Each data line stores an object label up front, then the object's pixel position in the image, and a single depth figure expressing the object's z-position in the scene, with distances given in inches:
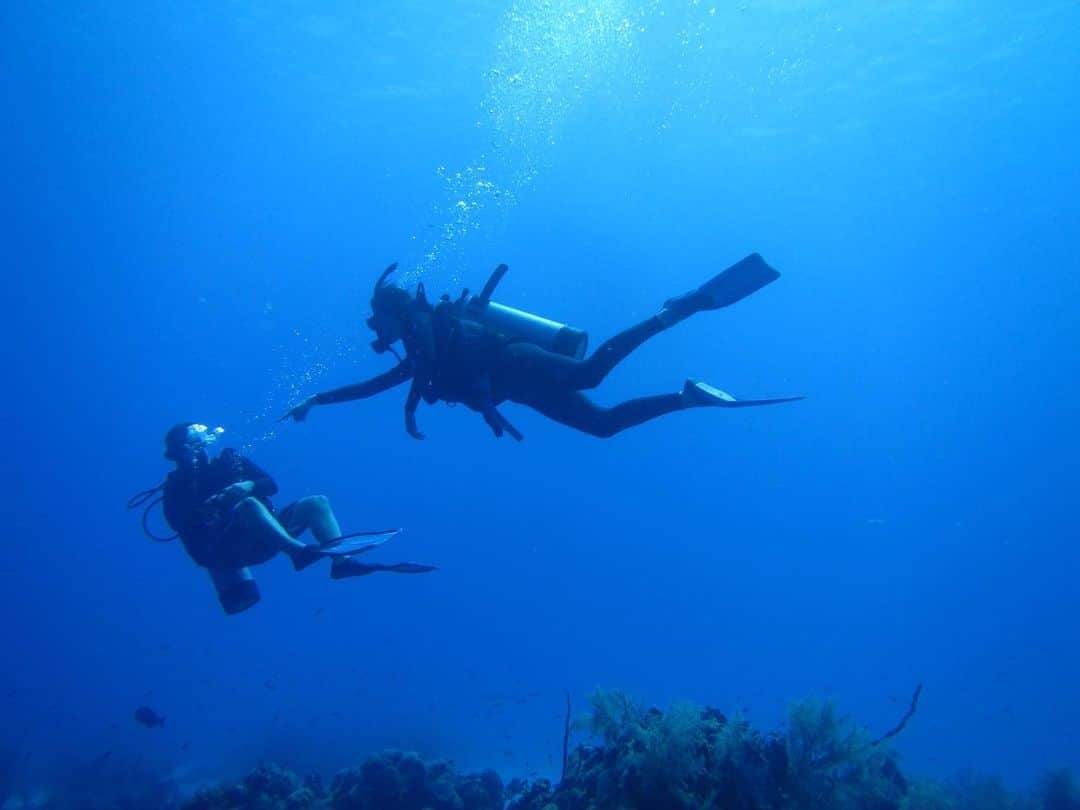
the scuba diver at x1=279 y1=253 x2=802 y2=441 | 238.5
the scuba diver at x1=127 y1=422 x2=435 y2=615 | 255.0
